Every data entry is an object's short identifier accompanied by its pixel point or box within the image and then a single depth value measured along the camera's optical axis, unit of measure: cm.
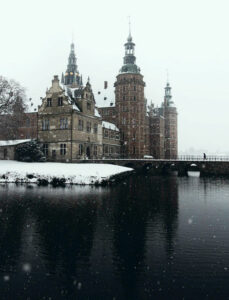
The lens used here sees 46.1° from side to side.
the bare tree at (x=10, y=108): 3956
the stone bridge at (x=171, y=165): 4541
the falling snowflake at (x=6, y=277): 747
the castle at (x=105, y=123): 4653
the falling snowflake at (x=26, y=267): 798
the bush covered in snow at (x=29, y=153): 4291
